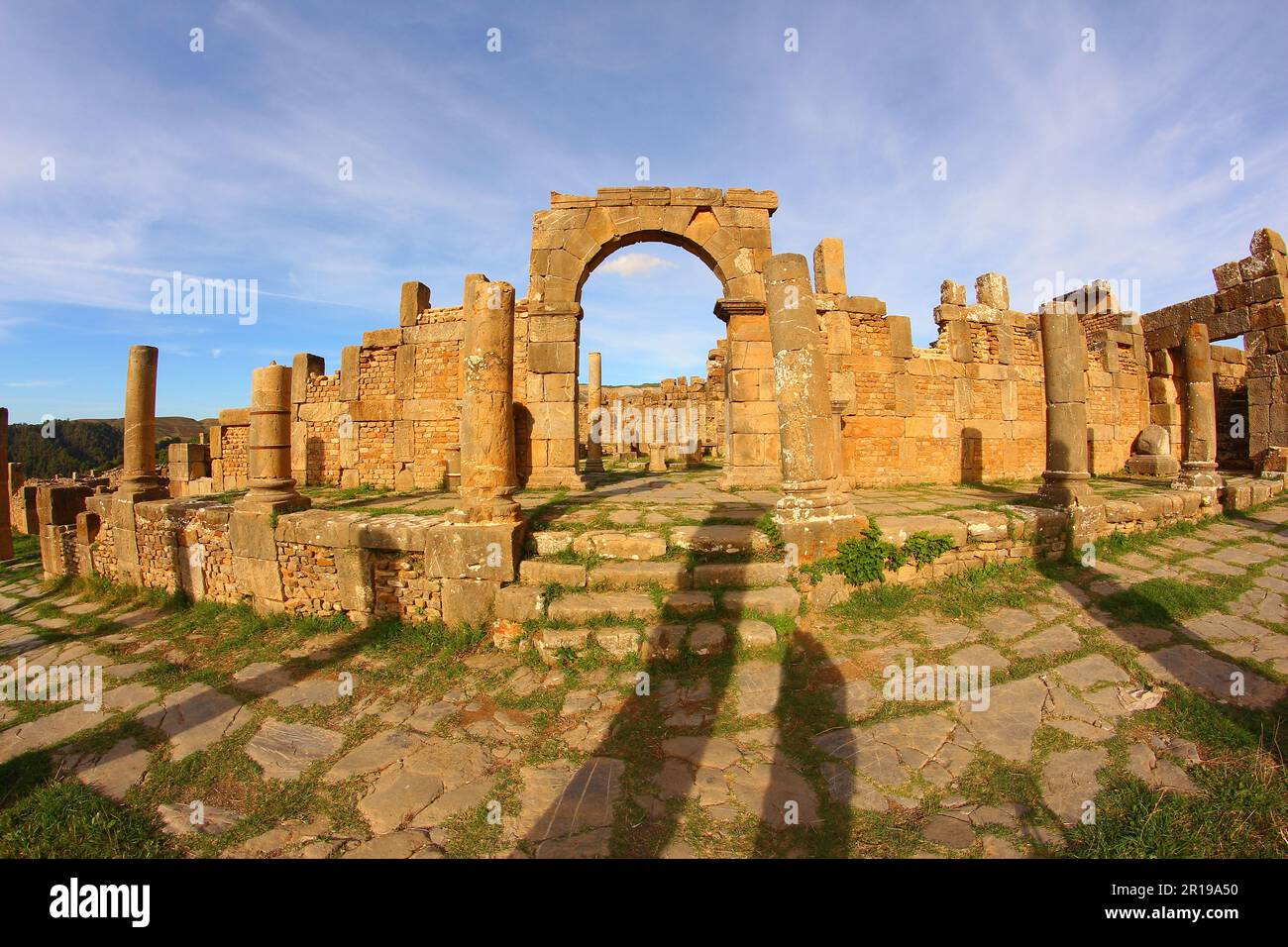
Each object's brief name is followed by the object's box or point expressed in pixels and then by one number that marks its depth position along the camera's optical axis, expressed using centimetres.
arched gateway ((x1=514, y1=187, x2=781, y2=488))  966
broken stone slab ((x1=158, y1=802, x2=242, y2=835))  297
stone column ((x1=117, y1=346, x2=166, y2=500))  871
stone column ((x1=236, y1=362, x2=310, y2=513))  669
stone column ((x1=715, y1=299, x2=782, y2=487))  959
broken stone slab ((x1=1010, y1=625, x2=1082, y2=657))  446
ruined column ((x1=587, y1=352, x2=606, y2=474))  1121
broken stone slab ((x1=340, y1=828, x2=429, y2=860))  263
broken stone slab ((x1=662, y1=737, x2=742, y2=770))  319
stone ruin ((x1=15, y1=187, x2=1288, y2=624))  570
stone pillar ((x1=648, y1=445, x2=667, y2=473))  1628
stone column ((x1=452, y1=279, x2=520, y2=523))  554
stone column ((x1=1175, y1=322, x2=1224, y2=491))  893
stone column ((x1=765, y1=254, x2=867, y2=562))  552
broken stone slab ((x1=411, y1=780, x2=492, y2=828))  286
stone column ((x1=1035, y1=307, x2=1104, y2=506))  703
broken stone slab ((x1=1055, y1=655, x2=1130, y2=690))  402
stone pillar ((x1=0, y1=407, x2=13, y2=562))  1215
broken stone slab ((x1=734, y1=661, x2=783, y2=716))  372
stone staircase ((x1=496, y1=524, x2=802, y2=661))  442
